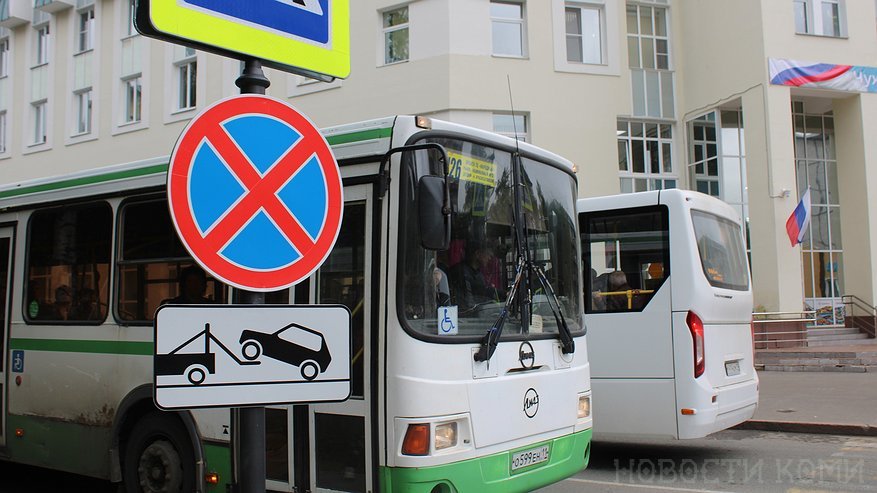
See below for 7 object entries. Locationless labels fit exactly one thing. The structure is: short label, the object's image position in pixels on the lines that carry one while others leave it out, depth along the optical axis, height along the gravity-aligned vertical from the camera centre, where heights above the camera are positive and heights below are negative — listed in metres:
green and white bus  4.80 -0.09
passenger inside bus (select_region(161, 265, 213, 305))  6.01 +0.26
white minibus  7.93 -0.07
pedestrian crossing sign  3.02 +1.17
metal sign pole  3.14 -0.49
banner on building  22.52 +6.58
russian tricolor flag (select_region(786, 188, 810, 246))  21.72 +2.32
